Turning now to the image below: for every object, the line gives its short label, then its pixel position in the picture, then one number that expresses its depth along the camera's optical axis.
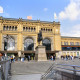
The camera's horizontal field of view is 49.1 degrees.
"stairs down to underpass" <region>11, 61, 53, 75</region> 12.30
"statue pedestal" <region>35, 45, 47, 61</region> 17.77
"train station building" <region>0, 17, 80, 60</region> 33.09
